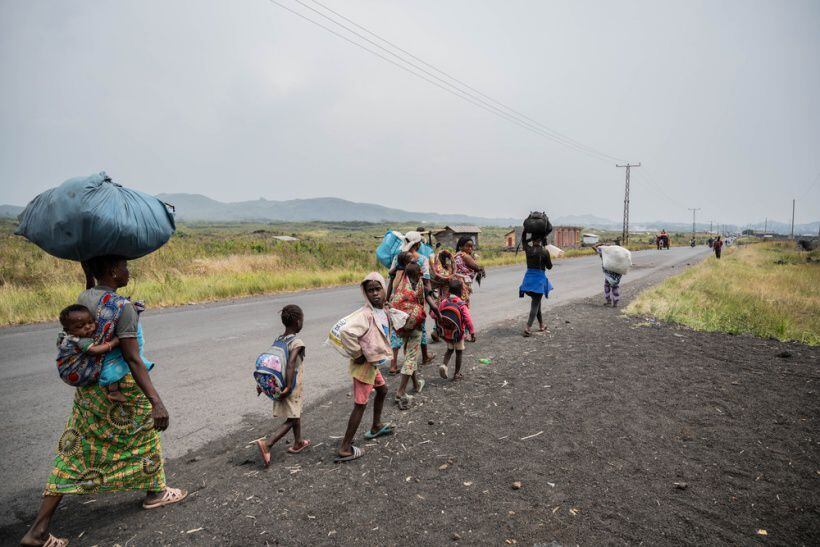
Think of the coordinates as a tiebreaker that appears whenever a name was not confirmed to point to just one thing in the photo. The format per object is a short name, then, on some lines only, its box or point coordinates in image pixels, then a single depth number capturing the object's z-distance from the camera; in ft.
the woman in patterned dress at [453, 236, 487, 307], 22.86
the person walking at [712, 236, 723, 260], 96.12
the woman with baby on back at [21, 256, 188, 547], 9.22
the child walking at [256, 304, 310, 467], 12.28
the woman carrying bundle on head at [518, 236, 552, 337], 26.78
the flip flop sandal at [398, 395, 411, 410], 16.08
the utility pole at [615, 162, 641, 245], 151.39
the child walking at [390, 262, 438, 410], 16.96
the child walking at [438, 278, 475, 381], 18.54
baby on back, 8.86
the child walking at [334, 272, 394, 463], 12.41
